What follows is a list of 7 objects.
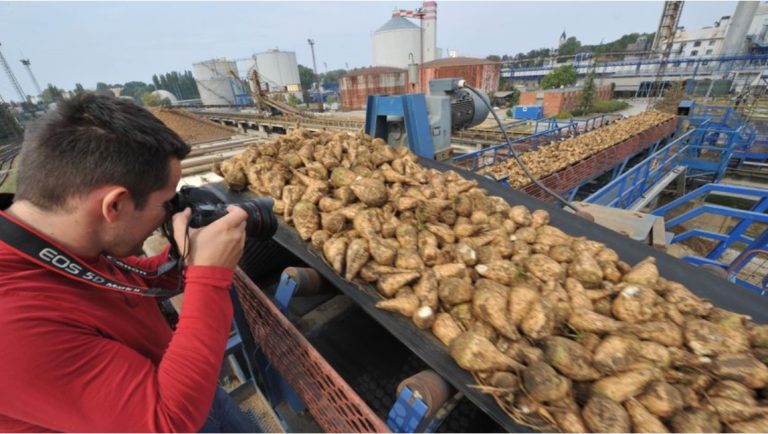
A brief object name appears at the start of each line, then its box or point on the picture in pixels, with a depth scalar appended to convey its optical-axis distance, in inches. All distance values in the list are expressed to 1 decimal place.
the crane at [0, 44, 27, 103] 875.4
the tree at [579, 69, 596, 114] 909.2
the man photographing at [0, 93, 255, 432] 28.0
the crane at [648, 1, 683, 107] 1171.9
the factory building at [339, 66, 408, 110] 1212.1
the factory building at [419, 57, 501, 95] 1147.9
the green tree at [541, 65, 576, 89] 1180.7
